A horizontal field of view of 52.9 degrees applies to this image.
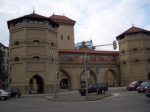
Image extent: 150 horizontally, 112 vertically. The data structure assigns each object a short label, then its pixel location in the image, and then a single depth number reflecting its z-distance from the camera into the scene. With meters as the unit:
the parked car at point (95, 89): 21.14
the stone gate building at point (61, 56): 28.86
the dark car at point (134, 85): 25.38
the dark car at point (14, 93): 22.94
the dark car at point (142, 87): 19.62
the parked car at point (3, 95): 19.27
